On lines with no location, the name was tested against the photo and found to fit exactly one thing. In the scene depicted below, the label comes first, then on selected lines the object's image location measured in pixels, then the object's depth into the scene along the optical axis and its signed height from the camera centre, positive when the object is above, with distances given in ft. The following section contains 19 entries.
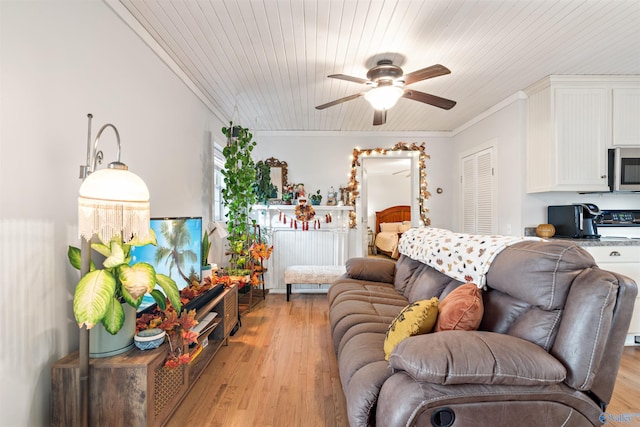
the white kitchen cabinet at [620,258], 8.87 -1.38
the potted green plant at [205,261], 8.80 -1.45
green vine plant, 11.98 +0.79
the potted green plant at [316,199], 15.47 +0.65
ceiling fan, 8.00 +3.27
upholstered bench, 13.58 -2.81
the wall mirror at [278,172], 15.82 +2.06
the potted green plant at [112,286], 4.14 -1.07
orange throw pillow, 4.56 -1.54
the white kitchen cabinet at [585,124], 9.88 +2.80
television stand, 4.53 -2.67
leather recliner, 3.60 -1.84
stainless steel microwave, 9.82 +1.33
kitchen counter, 8.83 -0.92
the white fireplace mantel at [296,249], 15.48 -1.88
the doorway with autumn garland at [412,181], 15.67 +1.58
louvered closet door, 12.87 +0.81
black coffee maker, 9.87 -0.32
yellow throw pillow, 4.70 -1.75
